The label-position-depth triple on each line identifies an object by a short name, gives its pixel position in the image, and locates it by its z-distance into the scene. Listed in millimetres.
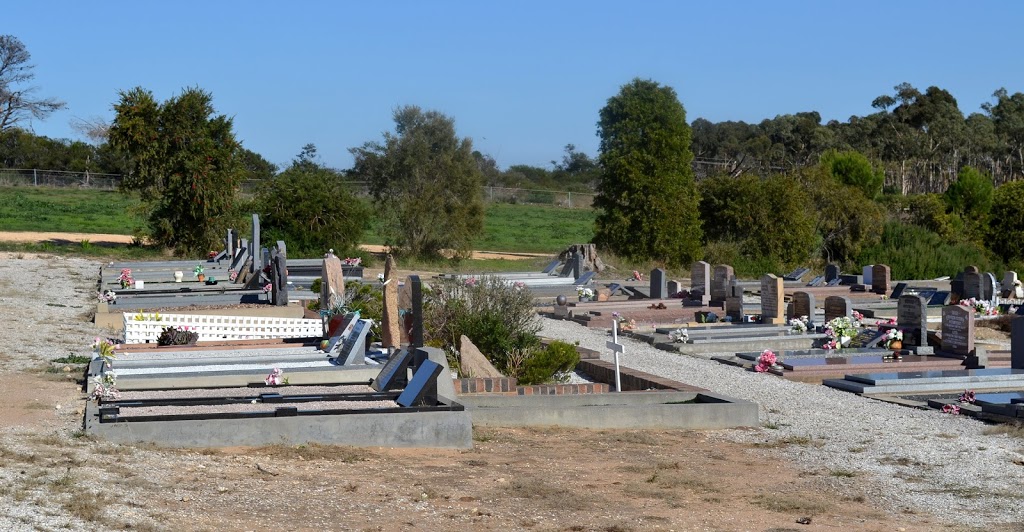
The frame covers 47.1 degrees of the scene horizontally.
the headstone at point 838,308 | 19688
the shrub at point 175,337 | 14602
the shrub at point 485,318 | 13141
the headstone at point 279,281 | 19453
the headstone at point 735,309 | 21156
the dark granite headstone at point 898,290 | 26062
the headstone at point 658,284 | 24031
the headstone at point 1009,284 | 26016
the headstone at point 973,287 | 24531
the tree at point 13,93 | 66938
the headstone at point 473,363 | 11977
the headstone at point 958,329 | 16250
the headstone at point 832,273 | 29531
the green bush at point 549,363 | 12531
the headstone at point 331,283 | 16297
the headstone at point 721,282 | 23016
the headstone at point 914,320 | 16969
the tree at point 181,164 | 30578
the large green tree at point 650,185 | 34031
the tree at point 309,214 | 31781
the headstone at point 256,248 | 22734
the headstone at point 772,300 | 20094
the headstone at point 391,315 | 12766
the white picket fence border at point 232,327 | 15117
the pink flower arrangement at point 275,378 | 11461
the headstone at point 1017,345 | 15227
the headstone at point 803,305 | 20469
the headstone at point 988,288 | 24516
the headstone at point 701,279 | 23266
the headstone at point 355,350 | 12562
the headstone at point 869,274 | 27509
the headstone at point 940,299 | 25234
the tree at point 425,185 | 34156
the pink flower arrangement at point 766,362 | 15461
